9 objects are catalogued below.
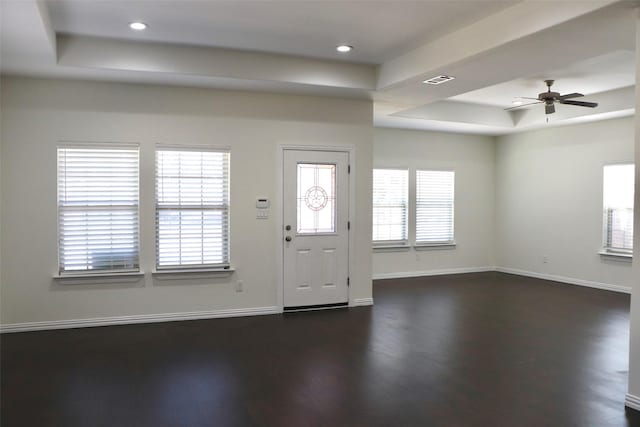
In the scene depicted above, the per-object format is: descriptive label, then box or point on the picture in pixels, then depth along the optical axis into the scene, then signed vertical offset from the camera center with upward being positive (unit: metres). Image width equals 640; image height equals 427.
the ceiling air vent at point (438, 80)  4.85 +1.38
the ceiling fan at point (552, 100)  5.70 +1.36
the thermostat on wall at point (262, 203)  5.59 +0.05
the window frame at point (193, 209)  5.22 -0.20
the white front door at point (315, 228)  5.73 -0.26
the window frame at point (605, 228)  7.14 -0.31
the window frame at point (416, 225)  8.41 -0.32
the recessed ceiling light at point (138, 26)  4.04 +1.60
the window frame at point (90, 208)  4.92 -0.08
